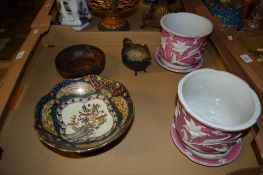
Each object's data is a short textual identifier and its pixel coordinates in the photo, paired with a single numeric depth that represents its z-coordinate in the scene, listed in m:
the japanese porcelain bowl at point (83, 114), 0.49
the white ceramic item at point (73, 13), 0.79
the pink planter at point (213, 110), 0.42
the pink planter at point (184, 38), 0.64
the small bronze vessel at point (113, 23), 0.82
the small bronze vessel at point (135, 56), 0.68
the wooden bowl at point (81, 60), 0.66
